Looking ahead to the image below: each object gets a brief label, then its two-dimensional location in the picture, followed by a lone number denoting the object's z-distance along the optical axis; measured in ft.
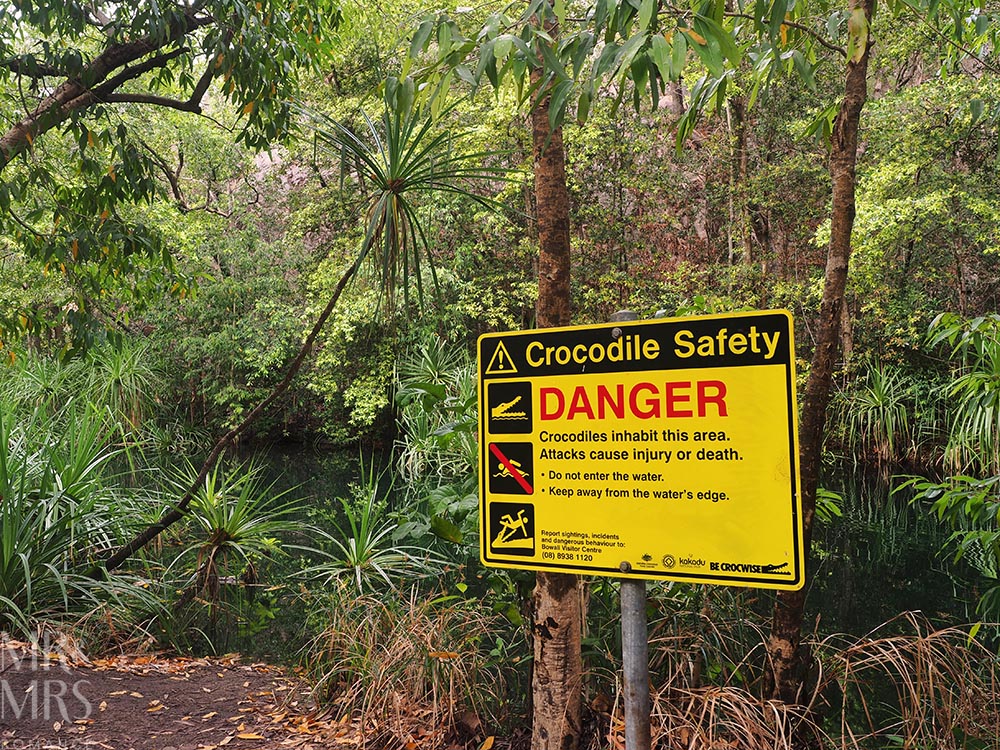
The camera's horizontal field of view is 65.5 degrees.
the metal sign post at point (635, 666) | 4.20
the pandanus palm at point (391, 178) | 10.37
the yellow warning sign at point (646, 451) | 3.92
